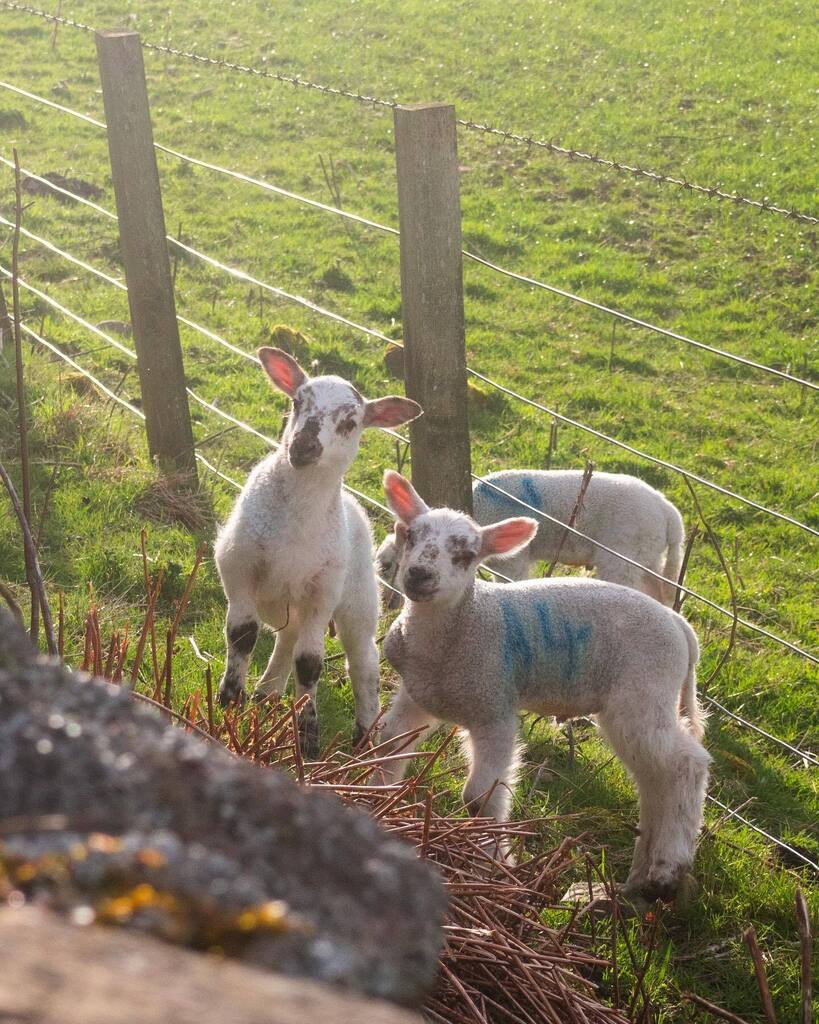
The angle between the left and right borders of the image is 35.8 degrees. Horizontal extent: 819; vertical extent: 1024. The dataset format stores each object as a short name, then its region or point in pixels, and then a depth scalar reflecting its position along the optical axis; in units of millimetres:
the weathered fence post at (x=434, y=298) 4316
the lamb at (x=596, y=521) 6246
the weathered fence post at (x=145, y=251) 5805
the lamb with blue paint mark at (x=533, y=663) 3996
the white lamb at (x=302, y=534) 4270
